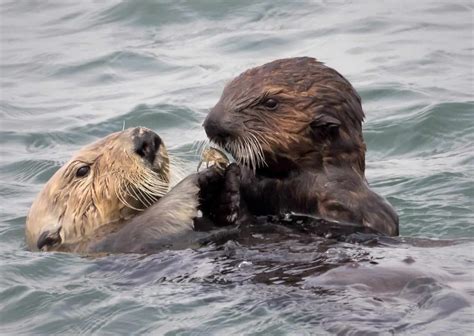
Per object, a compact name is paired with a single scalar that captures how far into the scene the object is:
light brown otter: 12.85
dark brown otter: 12.59
